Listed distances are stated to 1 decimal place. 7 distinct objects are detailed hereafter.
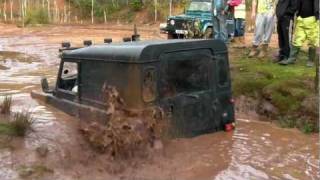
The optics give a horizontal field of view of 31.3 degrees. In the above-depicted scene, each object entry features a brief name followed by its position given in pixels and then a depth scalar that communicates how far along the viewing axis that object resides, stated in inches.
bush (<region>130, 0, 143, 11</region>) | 1444.8
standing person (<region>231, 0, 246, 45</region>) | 603.3
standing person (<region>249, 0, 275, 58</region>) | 416.8
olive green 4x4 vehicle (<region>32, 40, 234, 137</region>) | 229.8
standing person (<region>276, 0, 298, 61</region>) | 370.3
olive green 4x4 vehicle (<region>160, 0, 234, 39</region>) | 711.7
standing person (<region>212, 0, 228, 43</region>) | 454.9
